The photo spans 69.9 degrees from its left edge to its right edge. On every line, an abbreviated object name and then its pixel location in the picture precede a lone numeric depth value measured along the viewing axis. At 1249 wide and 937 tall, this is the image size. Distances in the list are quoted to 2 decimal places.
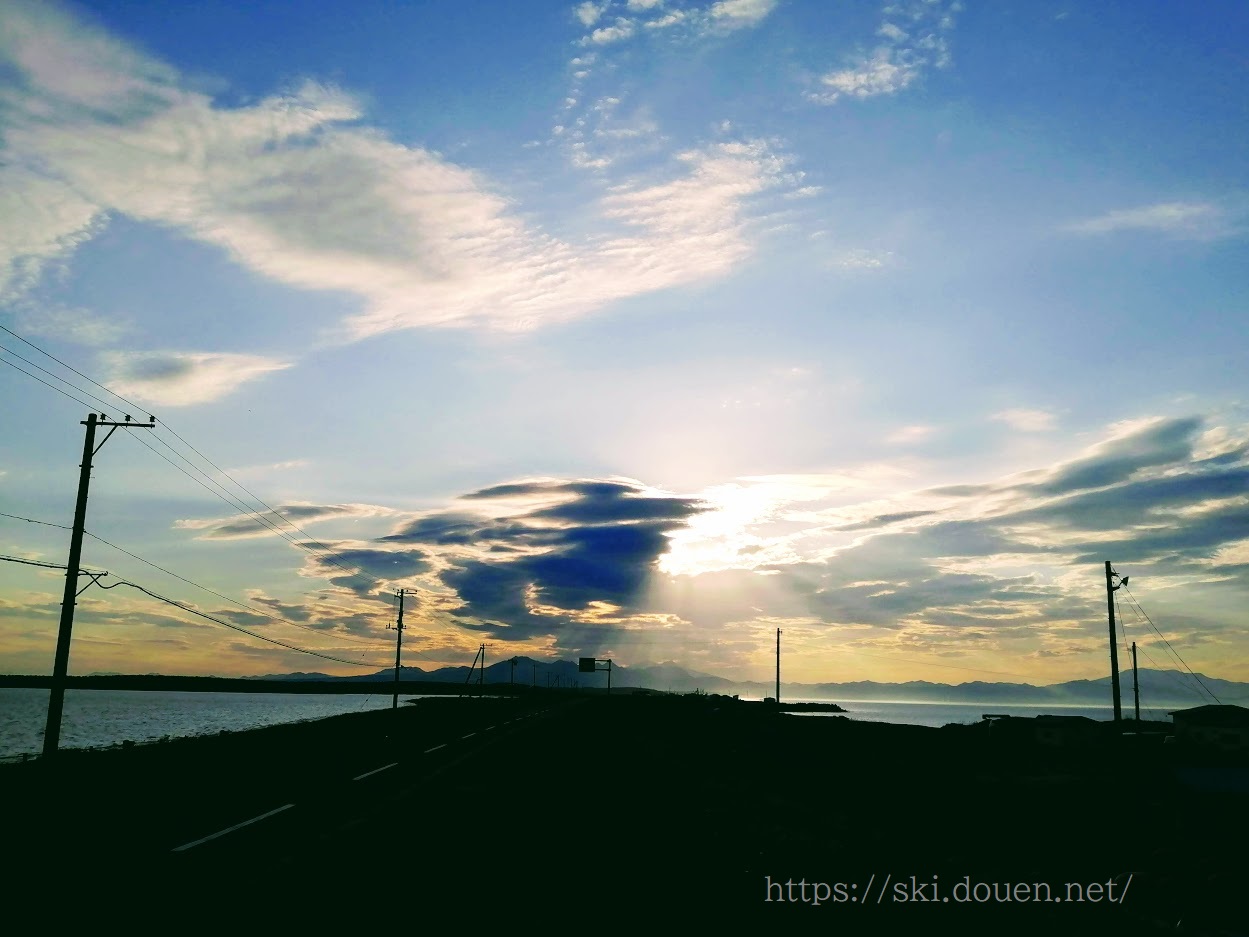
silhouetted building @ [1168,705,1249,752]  50.62
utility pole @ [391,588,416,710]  100.94
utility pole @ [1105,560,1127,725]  51.50
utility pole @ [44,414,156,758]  33.34
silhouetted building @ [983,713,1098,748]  45.03
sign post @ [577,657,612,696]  164.38
